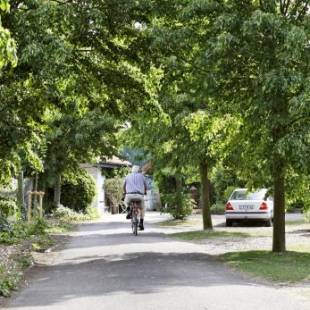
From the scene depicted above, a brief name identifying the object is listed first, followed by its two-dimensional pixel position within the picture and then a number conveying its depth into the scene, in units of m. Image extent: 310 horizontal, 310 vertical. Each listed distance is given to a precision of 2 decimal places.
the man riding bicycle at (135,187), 20.00
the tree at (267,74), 12.63
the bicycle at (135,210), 20.05
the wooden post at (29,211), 24.82
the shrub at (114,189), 59.19
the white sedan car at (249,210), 31.45
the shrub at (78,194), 44.84
